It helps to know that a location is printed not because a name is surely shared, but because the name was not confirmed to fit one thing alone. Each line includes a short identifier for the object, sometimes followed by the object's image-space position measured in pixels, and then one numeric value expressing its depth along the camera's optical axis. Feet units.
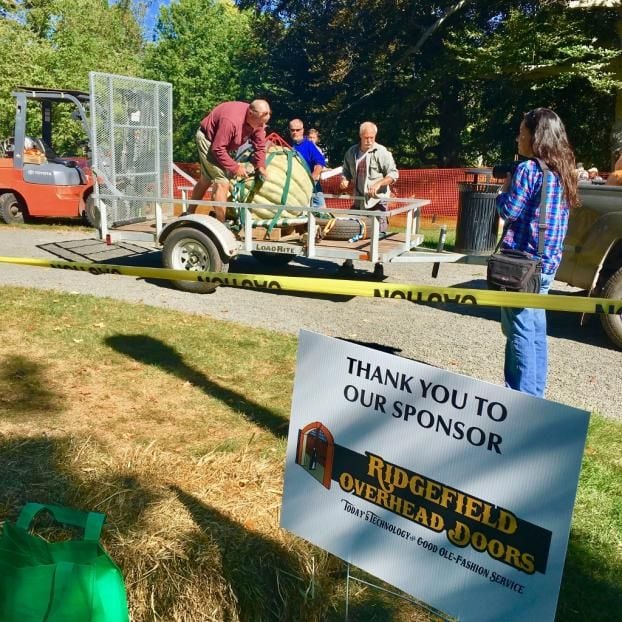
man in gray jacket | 29.01
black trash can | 39.01
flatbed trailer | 25.89
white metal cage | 28.86
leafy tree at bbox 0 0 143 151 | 74.49
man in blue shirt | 32.07
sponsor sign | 6.49
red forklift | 43.45
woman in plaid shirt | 13.37
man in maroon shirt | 25.30
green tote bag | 6.90
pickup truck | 21.49
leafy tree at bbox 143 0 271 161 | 136.15
